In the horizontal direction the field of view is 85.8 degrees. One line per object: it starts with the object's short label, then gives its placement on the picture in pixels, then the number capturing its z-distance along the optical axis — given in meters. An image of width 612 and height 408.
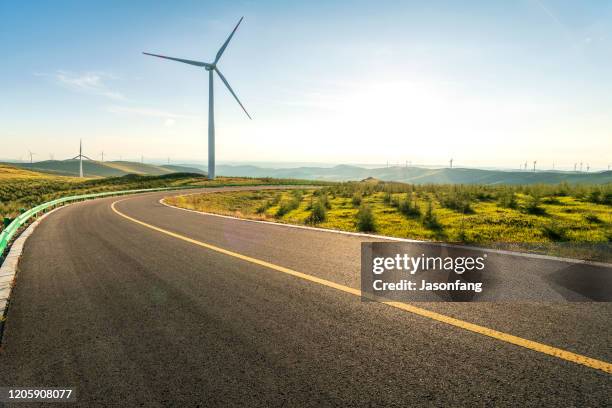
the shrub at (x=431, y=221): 12.91
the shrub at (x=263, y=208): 23.19
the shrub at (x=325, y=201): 21.14
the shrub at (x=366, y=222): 13.03
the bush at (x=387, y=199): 21.80
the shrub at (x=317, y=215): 16.30
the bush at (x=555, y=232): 10.07
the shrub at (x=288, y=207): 20.38
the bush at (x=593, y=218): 12.27
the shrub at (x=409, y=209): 16.30
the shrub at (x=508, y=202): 17.17
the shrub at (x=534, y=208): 15.16
